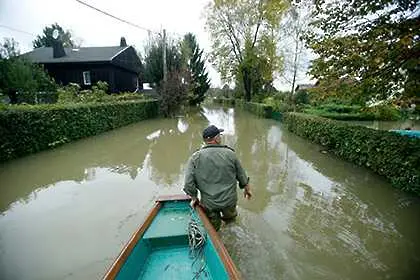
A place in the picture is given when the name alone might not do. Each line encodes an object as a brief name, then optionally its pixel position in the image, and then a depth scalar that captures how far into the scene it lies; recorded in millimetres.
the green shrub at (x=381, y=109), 7664
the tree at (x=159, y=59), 27312
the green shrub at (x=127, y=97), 21786
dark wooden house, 28344
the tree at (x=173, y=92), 23194
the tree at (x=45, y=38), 49188
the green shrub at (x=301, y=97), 30697
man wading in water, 3656
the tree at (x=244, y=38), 31000
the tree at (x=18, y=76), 21016
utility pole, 23516
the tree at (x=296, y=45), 28672
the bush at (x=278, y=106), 23797
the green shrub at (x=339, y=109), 26931
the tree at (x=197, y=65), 38688
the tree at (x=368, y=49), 6098
